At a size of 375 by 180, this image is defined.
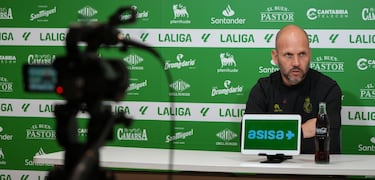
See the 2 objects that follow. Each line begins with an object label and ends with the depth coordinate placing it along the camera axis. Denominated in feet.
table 9.66
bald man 13.20
